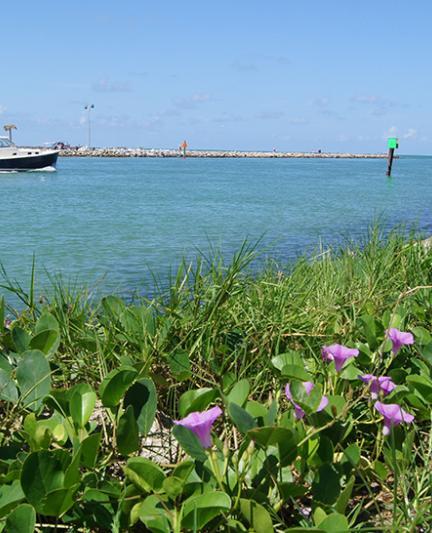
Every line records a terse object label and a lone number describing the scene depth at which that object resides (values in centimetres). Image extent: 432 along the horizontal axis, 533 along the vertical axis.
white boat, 4221
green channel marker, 3910
